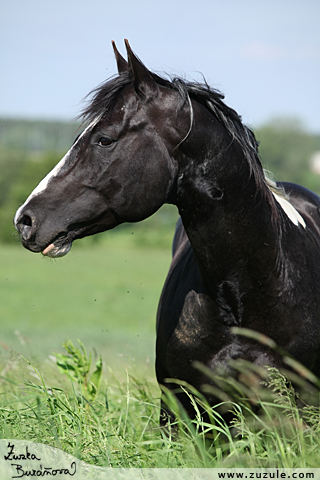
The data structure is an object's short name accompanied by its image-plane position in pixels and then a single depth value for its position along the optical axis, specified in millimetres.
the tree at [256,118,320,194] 161375
